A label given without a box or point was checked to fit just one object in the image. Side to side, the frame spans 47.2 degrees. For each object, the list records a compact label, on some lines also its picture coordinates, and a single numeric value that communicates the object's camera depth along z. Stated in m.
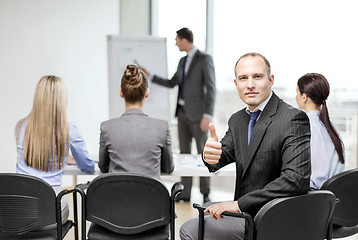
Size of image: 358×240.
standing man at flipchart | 4.19
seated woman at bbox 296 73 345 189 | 2.31
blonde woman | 2.40
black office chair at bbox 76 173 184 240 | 1.98
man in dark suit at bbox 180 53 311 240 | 1.67
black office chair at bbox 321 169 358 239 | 2.05
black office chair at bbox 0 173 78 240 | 2.00
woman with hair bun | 2.31
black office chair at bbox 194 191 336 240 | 1.55
